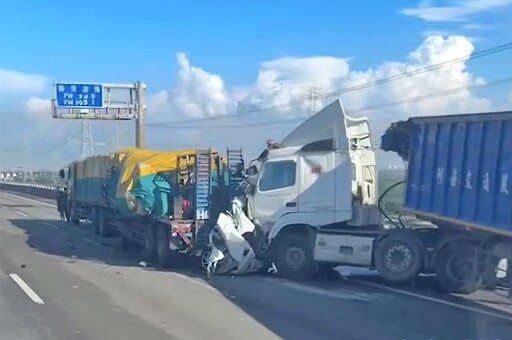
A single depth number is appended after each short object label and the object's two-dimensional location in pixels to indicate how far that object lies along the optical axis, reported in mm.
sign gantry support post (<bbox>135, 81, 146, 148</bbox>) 46250
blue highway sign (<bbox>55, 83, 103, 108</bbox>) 46312
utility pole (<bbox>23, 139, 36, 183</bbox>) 88962
